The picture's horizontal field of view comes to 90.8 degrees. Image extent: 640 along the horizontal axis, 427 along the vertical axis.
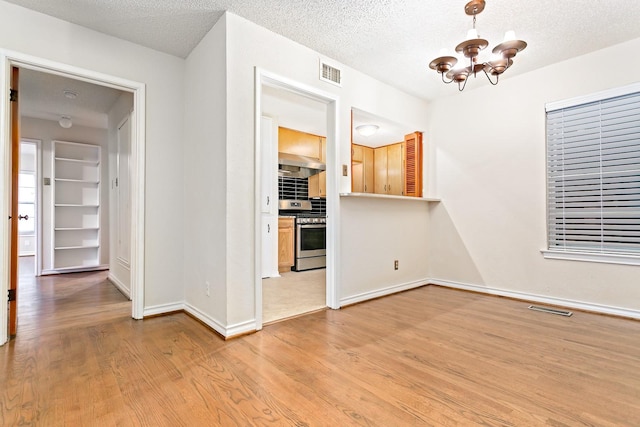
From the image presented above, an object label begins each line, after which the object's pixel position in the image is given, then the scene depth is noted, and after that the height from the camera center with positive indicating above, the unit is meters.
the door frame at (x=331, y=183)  3.04 +0.34
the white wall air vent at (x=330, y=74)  3.10 +1.43
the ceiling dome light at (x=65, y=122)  4.84 +1.47
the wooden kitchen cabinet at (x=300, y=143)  5.41 +1.30
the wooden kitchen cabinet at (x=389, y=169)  6.45 +0.99
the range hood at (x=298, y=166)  5.29 +0.87
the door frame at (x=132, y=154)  2.27 +0.51
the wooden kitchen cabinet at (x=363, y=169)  6.71 +1.01
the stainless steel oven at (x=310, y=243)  5.35 -0.47
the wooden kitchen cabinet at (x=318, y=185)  5.91 +0.59
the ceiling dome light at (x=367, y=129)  4.80 +1.35
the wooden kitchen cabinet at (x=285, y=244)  5.23 -0.47
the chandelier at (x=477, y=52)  2.19 +1.20
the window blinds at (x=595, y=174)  2.95 +0.42
